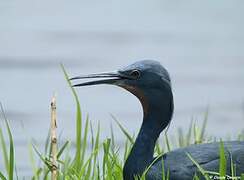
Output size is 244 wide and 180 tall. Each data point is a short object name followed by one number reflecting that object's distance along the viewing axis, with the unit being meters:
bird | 12.61
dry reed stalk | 11.17
